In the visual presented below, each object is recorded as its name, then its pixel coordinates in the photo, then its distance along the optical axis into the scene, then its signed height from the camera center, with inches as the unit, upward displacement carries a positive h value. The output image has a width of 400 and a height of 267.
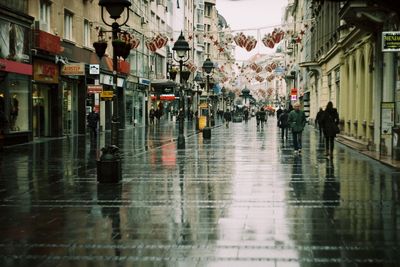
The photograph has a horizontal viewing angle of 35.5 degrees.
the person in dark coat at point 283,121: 1317.7 -15.8
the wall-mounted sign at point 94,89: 1363.2 +54.5
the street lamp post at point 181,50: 1040.6 +106.8
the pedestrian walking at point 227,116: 2336.5 -10.8
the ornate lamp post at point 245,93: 3535.7 +114.4
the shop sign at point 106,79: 1657.2 +96.2
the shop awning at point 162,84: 2477.9 +122.7
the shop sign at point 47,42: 1166.3 +139.4
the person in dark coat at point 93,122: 1315.2 -17.0
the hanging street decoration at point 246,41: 1254.9 +146.3
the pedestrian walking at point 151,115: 2310.5 -4.4
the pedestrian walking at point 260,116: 2097.6 -8.1
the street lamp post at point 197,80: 1891.2 +108.4
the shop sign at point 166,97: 2593.5 +69.8
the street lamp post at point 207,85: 1358.3 +71.7
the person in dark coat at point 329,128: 862.5 -20.2
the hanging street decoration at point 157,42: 1680.6 +196.0
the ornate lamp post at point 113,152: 544.4 -34.1
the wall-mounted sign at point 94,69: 1430.9 +103.5
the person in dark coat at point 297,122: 911.7 -12.7
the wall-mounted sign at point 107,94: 634.2 +20.2
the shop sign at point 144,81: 2214.6 +118.9
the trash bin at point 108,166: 553.6 -46.7
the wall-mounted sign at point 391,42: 685.9 +78.9
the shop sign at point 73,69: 1346.0 +97.1
